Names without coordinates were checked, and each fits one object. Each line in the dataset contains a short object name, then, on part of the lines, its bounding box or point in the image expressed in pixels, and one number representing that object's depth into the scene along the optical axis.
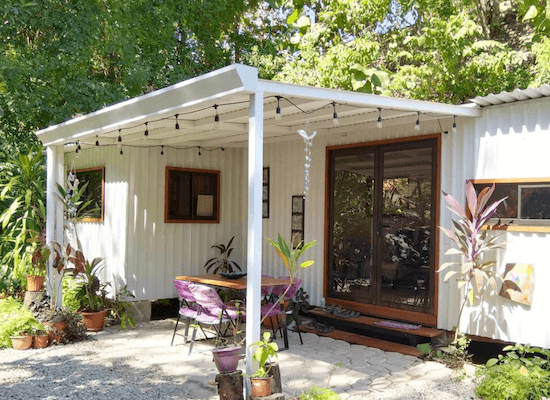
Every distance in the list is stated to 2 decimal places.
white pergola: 4.74
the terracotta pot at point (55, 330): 7.05
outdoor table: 6.55
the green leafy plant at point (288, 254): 4.94
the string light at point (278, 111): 5.03
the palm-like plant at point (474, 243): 5.79
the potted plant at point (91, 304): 7.78
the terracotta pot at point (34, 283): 8.21
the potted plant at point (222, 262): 9.16
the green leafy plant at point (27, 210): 8.17
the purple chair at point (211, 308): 6.20
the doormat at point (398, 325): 6.68
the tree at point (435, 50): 10.13
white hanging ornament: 8.12
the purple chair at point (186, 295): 6.42
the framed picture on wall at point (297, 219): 8.41
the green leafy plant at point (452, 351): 5.89
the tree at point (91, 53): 10.75
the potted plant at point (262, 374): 4.47
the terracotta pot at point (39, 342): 6.88
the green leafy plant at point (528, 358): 5.13
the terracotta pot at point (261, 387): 4.46
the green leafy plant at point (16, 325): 6.87
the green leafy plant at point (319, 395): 4.25
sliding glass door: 6.81
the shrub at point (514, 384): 4.74
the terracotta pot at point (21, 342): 6.80
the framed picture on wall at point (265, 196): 9.00
